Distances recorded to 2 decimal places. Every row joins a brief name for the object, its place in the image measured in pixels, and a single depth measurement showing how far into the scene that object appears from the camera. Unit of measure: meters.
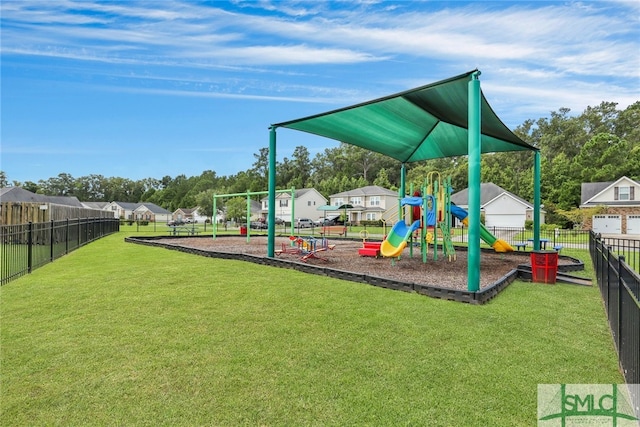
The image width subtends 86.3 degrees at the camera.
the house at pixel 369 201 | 54.44
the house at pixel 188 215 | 83.81
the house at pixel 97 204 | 91.52
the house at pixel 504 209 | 39.28
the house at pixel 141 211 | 86.44
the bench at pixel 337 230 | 29.02
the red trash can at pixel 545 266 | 8.11
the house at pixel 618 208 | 31.75
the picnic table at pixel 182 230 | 28.01
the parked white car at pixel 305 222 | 49.52
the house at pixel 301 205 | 59.31
